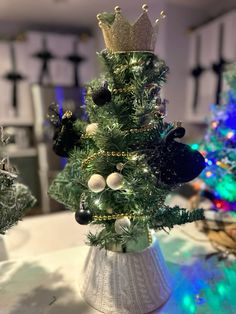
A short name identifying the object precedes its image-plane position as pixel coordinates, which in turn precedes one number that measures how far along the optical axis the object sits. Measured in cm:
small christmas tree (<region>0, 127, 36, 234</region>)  54
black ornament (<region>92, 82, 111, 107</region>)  52
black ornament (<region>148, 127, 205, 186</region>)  53
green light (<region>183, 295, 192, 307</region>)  57
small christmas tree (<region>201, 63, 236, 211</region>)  75
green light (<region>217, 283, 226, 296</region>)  61
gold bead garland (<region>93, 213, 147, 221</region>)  55
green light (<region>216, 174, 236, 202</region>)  74
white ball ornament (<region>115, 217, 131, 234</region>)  53
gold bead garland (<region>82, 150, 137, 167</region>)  53
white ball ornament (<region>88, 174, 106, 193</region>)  52
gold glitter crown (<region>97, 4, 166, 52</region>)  55
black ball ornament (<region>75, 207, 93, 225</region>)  52
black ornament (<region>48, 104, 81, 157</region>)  58
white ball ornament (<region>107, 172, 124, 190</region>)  51
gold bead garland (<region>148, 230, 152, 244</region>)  60
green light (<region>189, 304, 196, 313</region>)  56
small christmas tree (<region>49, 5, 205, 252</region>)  53
